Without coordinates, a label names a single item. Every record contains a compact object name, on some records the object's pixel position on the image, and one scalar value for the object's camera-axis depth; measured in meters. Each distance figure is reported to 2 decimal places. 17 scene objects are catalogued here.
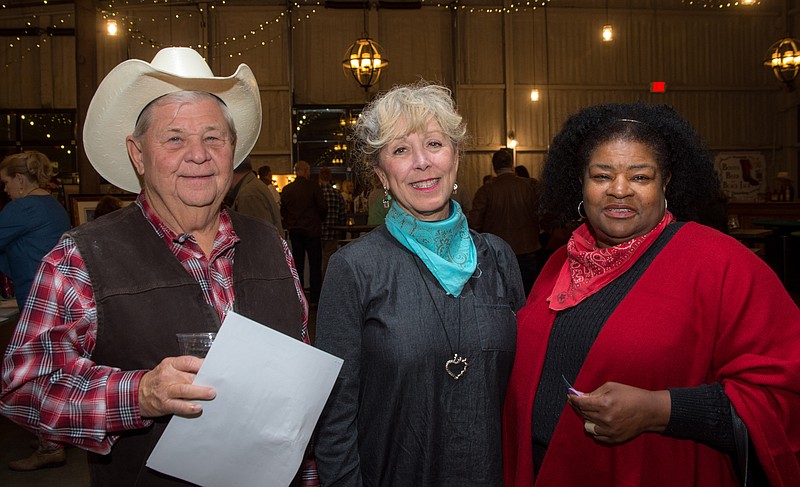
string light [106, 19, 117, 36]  11.22
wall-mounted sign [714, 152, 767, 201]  15.95
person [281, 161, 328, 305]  8.91
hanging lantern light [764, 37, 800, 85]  10.24
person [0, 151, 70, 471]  4.29
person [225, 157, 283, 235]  6.14
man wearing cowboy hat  1.49
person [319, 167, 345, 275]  9.77
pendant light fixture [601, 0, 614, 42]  13.16
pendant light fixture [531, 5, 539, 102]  15.20
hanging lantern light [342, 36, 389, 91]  9.52
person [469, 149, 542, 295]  6.46
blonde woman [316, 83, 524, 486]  1.77
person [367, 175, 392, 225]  8.41
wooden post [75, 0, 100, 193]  6.48
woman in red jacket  1.66
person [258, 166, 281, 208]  9.34
